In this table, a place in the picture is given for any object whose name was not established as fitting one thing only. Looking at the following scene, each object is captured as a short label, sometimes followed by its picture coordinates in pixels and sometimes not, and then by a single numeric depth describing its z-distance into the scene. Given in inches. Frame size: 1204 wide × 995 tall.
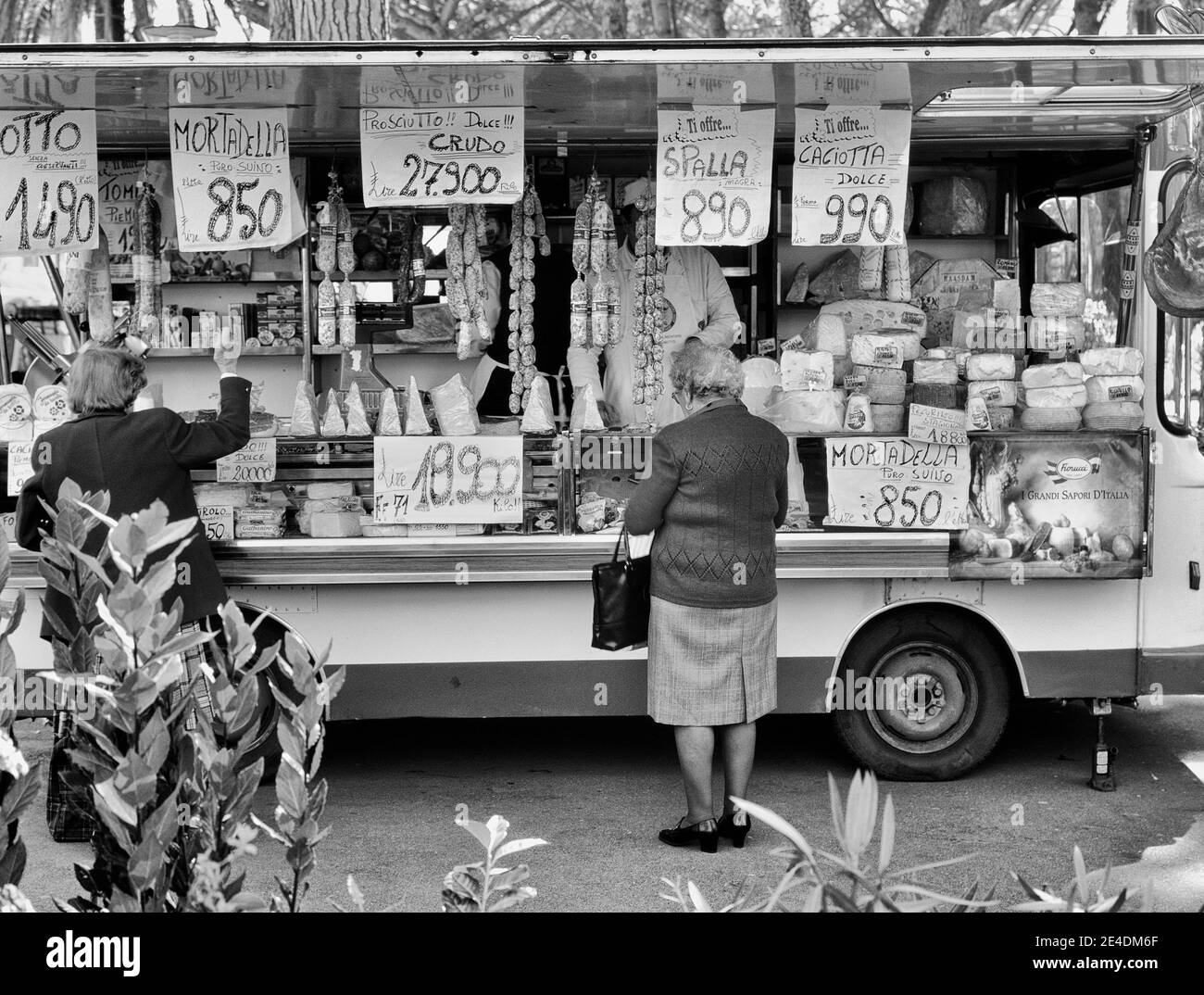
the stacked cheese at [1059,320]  229.9
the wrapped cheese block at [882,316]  245.8
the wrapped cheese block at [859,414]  223.5
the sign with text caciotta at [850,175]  212.8
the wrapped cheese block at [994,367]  223.5
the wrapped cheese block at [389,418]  224.7
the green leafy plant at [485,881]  74.6
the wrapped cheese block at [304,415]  226.8
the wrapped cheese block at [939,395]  224.4
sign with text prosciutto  211.0
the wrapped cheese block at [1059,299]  231.0
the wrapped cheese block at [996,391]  223.1
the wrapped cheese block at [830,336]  233.3
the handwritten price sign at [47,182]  210.4
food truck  211.6
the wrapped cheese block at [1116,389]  221.1
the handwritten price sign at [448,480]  218.8
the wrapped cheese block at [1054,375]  221.1
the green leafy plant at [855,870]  62.4
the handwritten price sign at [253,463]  220.2
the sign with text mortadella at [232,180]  211.9
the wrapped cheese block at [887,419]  225.5
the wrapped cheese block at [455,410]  226.8
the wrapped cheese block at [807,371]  225.6
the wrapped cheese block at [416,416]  224.7
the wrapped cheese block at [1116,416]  220.7
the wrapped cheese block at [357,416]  227.6
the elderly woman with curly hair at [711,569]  189.6
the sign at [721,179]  212.1
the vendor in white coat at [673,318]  248.4
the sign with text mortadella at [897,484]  220.2
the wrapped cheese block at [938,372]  225.9
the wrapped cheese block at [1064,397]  221.6
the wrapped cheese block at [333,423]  226.7
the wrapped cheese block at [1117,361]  220.8
